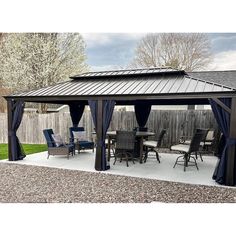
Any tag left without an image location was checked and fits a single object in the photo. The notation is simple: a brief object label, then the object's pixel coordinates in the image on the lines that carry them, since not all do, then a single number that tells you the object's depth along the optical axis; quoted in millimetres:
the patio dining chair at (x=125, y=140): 7777
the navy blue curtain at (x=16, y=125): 8742
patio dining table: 8219
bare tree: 21719
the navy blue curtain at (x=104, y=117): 7409
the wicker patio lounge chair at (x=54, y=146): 8930
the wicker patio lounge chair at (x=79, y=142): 9992
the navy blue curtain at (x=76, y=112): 12117
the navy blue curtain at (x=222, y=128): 6059
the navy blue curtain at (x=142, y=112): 11688
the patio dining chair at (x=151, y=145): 8531
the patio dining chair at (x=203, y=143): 9766
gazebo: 6070
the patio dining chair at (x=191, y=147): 7225
